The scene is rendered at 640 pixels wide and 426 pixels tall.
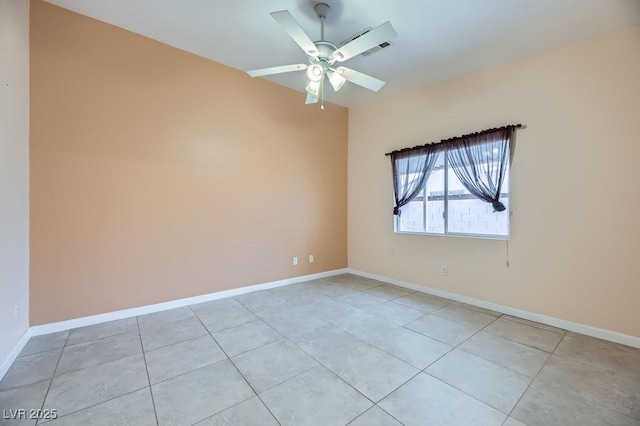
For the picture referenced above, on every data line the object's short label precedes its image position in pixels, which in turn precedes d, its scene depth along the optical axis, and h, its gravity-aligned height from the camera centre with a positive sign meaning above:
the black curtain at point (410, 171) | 3.96 +0.66
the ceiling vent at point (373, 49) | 2.89 +1.93
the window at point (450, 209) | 3.33 +0.05
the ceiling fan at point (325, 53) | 2.08 +1.42
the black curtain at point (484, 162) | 3.23 +0.66
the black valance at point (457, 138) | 3.17 +1.02
